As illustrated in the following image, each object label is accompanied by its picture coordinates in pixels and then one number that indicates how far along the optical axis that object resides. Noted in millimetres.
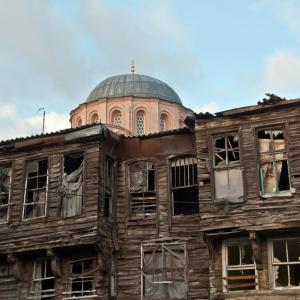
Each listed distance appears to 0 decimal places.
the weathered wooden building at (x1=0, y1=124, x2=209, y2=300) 19984
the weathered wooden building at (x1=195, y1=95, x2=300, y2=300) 17906
